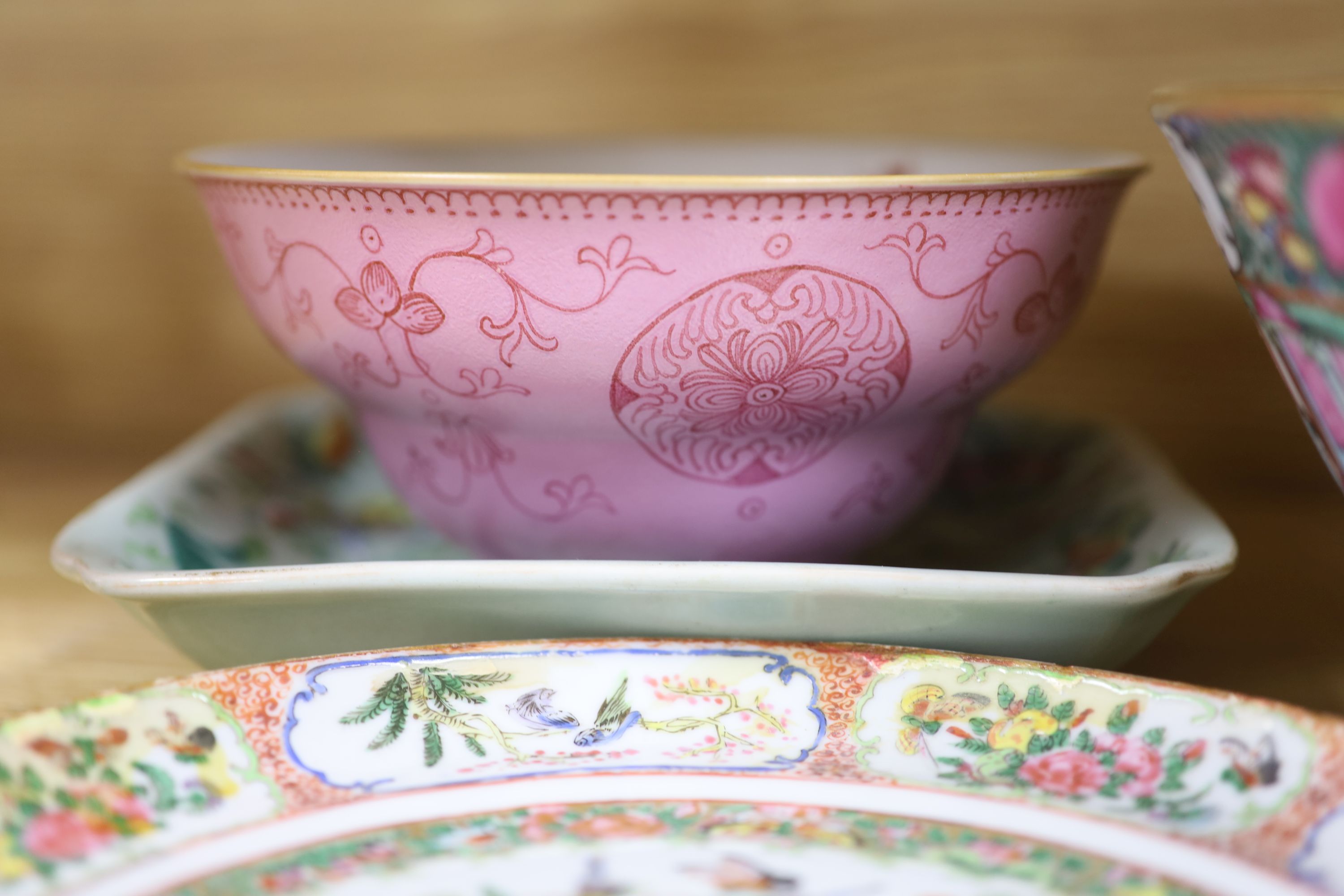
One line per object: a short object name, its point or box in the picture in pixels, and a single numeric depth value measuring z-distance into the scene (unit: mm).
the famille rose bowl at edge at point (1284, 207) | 229
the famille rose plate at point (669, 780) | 254
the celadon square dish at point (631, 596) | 313
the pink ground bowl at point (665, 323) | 310
